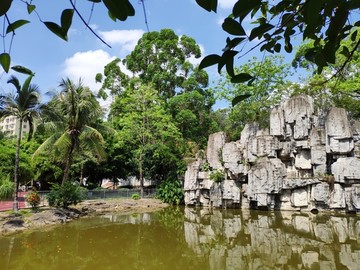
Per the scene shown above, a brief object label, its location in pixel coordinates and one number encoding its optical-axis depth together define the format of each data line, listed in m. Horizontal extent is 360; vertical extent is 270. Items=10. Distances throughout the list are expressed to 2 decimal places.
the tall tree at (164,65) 23.33
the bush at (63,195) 13.34
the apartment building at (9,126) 51.36
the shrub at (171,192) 18.41
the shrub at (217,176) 16.89
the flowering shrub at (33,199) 12.45
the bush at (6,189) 10.45
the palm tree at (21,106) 11.32
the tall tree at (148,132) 18.75
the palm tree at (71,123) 13.87
